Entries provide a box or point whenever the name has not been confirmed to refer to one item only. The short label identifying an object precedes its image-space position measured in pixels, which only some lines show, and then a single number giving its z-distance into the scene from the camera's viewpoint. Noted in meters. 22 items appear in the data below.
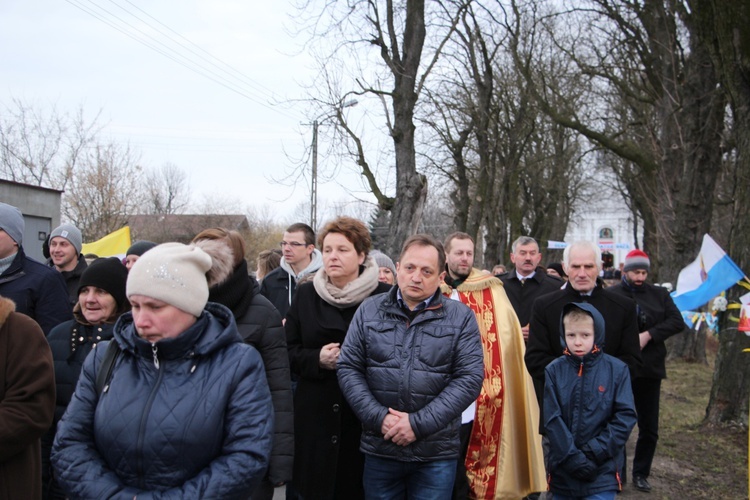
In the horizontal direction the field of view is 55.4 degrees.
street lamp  14.39
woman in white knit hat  2.50
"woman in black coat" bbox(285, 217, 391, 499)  4.12
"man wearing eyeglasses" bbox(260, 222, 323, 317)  5.89
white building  76.31
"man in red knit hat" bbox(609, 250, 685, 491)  6.48
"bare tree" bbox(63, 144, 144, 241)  26.42
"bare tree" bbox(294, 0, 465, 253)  12.40
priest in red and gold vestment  5.09
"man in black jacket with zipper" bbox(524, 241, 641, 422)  5.05
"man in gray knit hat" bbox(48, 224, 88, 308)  5.93
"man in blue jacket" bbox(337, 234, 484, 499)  3.63
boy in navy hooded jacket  4.07
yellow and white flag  9.70
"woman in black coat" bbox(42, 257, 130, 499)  3.73
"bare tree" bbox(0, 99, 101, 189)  25.67
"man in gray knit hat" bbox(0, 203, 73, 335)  4.37
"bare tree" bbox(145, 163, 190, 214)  45.84
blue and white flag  7.59
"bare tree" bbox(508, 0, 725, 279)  14.34
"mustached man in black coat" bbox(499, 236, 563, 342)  7.00
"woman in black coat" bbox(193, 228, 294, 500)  3.46
